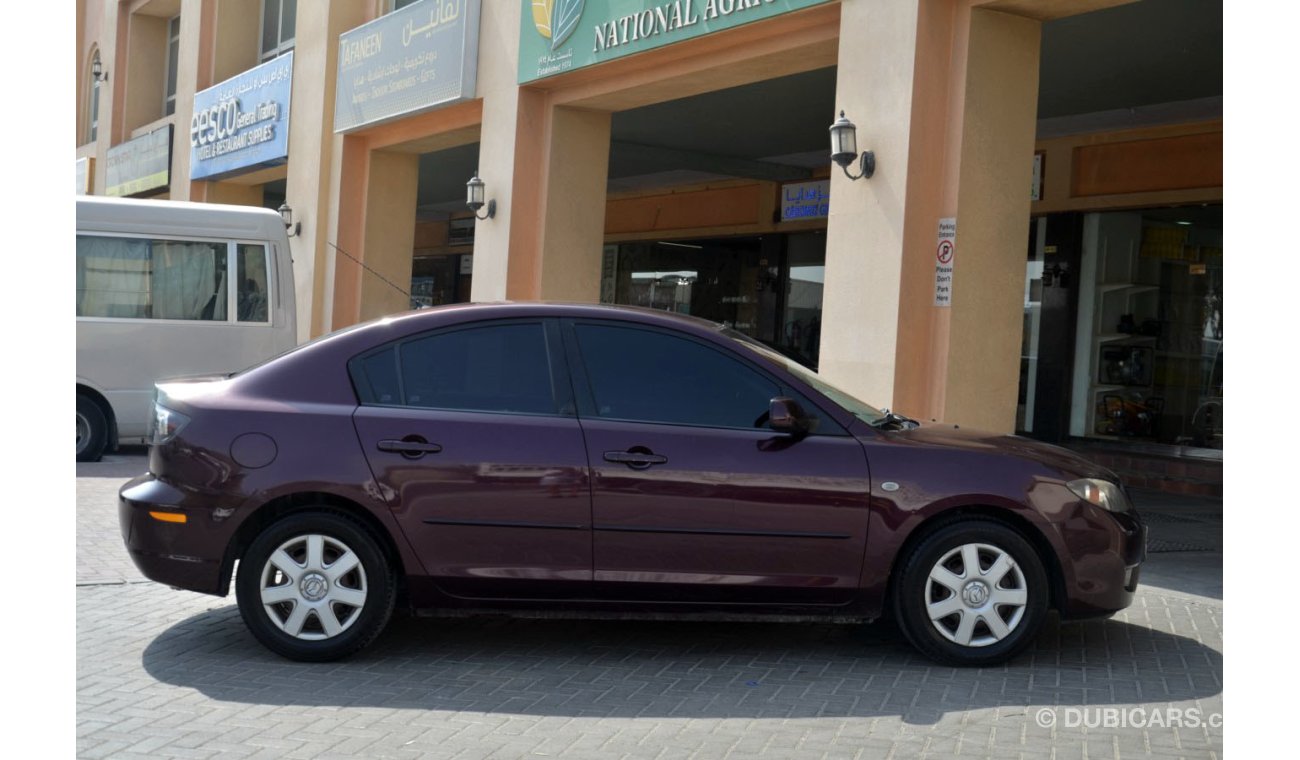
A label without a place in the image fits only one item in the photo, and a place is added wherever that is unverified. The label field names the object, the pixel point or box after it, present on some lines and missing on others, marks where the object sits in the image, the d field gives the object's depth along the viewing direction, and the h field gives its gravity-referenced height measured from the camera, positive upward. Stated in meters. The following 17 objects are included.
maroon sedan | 5.35 -0.65
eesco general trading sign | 19.84 +3.51
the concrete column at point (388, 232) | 17.88 +1.54
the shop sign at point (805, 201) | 19.25 +2.56
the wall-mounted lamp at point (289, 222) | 19.09 +1.70
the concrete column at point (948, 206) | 9.30 +1.25
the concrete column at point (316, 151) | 18.23 +2.70
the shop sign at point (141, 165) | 24.98 +3.33
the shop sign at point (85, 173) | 29.89 +3.52
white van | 12.52 +0.27
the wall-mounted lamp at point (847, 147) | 9.63 +1.70
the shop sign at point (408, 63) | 14.83 +3.54
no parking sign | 9.27 +0.84
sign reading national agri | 10.88 +3.11
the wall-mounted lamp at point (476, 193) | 14.36 +1.74
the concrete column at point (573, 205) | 13.79 +1.61
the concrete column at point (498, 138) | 13.97 +2.36
